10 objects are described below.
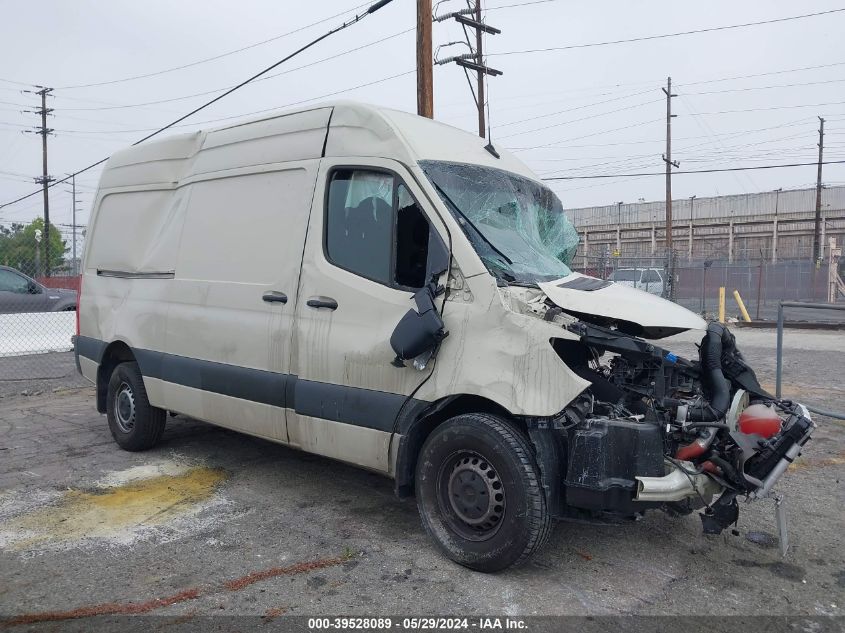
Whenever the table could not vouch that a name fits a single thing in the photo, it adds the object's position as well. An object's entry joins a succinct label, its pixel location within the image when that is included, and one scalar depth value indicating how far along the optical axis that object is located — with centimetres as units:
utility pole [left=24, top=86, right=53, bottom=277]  4075
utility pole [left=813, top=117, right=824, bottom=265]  3888
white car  2177
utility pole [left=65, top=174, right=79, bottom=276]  6085
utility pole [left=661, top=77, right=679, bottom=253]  3417
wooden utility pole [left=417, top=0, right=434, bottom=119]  1146
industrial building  4625
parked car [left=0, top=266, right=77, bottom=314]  1416
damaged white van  349
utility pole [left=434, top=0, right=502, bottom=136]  2097
